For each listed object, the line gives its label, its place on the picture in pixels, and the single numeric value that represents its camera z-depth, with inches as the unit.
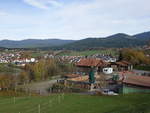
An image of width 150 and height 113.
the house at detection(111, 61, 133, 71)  1868.5
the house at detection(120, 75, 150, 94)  951.6
